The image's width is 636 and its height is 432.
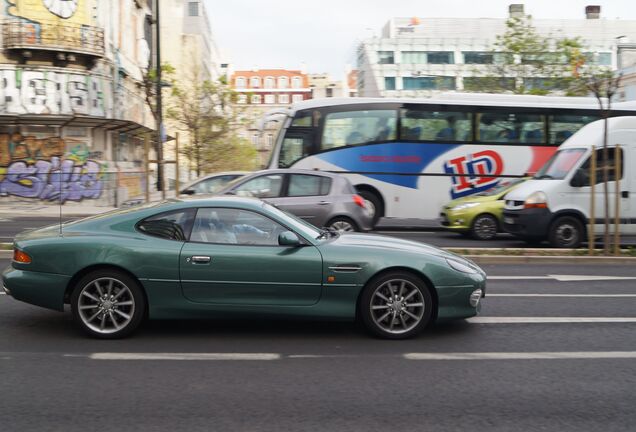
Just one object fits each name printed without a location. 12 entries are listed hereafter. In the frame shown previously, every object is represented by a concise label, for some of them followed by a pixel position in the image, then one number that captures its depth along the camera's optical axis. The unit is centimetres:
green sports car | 657
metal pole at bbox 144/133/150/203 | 1538
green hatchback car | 1752
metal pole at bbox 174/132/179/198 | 1617
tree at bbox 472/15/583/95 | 3847
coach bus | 2014
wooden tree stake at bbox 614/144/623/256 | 1367
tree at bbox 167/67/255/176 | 3906
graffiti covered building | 3078
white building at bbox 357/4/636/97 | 7931
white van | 1514
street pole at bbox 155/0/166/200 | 2730
